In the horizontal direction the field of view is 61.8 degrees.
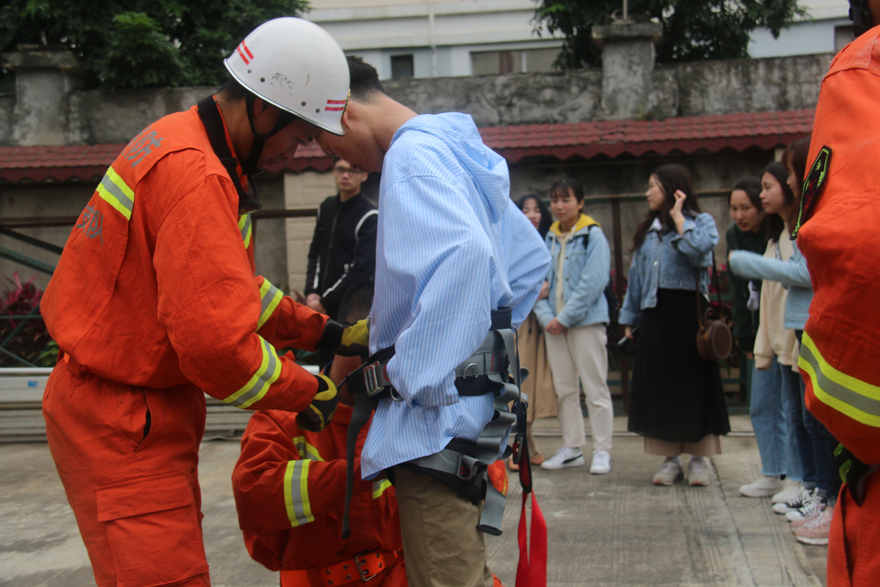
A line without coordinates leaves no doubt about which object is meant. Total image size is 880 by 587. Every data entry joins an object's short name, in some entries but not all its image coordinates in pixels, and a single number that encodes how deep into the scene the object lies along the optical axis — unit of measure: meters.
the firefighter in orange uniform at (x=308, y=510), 2.11
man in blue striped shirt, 1.64
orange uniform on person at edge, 1.08
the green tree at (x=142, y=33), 9.70
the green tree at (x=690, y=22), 11.60
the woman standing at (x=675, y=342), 4.44
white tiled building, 17.50
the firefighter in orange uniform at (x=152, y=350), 1.63
